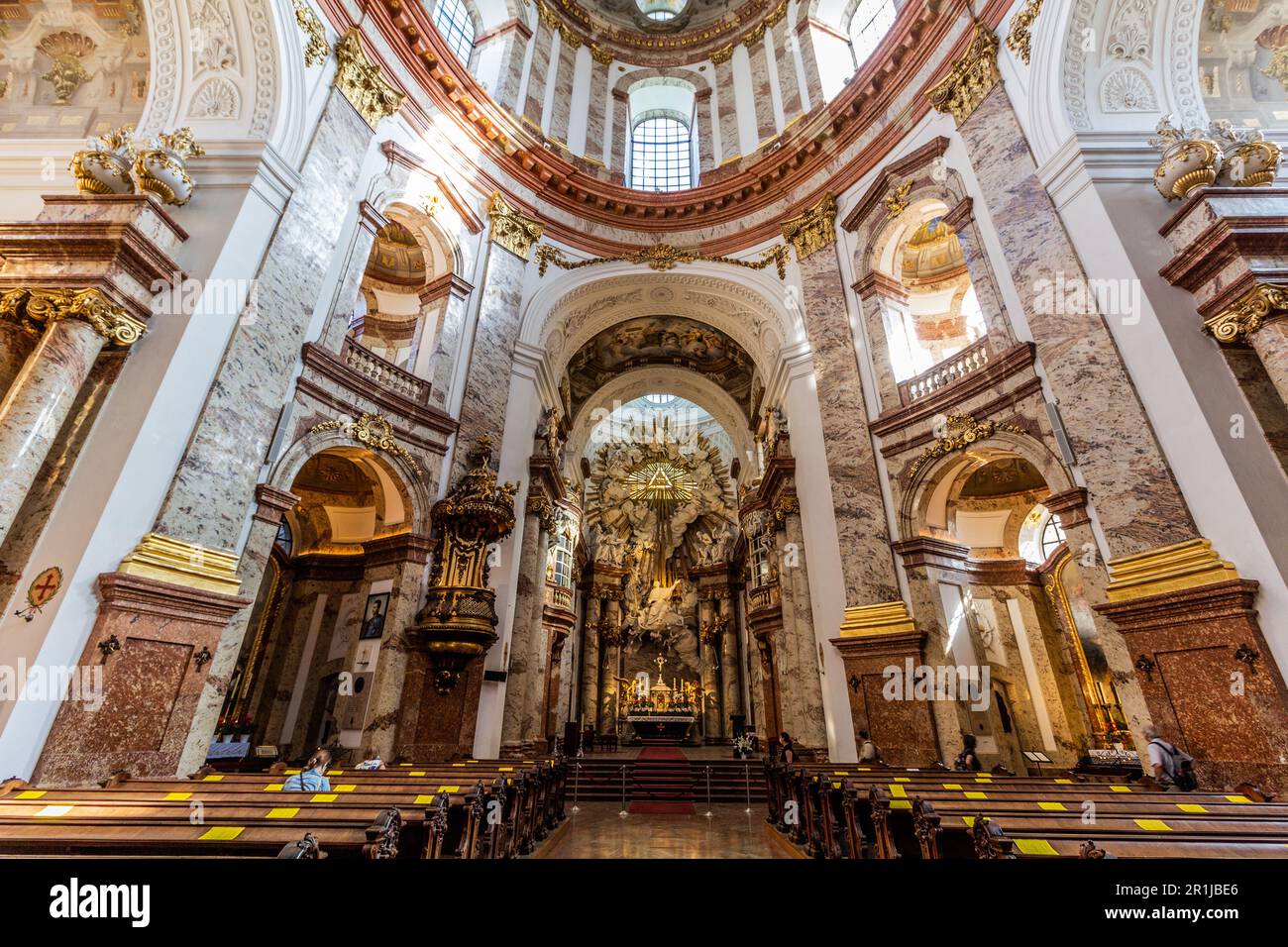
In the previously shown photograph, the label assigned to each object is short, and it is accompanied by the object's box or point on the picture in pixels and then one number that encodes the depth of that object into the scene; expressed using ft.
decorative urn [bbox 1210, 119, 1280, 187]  19.63
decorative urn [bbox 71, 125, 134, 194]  19.89
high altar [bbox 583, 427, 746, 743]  58.90
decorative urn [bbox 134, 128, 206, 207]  20.67
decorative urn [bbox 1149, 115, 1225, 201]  20.21
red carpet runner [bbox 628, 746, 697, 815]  31.37
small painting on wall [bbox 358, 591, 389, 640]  27.30
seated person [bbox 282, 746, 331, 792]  14.45
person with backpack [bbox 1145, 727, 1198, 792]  15.55
